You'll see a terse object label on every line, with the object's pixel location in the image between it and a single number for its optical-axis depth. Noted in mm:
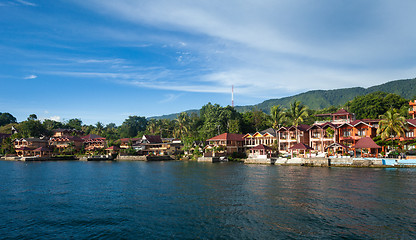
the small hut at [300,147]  55844
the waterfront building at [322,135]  60000
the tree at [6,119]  155788
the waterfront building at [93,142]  98312
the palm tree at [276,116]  77762
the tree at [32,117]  125950
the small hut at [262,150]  63912
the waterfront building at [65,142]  97875
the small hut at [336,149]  54344
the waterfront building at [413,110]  71688
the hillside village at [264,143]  52969
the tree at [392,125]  50500
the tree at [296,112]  68250
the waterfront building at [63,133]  109650
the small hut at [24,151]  91800
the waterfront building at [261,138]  71438
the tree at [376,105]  85875
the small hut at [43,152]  90244
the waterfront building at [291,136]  65431
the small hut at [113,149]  87750
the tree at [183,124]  104062
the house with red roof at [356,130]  56938
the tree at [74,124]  138750
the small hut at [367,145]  49719
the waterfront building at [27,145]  93550
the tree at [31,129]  105750
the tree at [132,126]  140375
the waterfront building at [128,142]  92500
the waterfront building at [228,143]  74625
